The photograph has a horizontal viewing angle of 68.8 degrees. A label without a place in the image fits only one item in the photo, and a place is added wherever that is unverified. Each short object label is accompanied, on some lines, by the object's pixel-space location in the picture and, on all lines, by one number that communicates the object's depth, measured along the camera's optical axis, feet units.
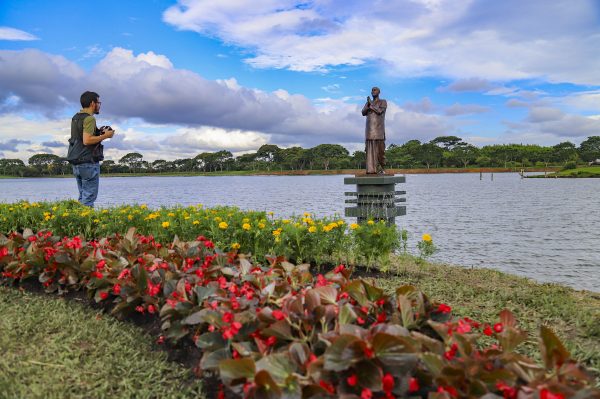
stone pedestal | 33.19
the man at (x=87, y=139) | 25.94
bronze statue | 34.53
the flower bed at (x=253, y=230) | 18.26
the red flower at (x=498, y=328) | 7.50
